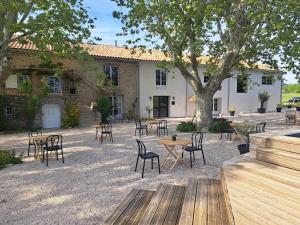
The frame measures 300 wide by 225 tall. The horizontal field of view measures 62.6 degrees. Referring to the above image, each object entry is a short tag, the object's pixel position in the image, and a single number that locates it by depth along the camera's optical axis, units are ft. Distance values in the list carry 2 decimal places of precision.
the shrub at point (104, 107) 64.18
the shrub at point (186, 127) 48.91
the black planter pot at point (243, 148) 25.13
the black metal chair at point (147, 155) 22.81
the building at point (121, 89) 57.67
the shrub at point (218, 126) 46.50
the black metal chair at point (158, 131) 45.50
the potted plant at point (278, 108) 98.07
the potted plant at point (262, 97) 95.81
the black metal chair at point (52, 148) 26.60
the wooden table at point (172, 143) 24.61
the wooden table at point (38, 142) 28.42
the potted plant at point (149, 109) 74.64
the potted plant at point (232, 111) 84.28
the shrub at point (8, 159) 26.68
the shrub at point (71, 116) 58.59
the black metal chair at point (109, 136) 39.35
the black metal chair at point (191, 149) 25.29
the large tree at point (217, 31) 32.35
